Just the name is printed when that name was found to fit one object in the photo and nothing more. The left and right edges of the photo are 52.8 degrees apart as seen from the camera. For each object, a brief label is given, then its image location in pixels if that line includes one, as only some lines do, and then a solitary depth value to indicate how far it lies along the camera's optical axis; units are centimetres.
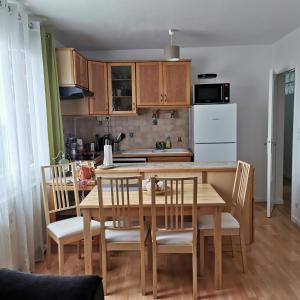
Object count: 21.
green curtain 331
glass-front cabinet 456
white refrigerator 431
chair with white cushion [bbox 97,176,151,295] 233
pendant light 386
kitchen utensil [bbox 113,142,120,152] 496
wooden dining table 239
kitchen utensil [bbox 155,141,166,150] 493
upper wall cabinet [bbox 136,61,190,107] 452
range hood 372
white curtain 244
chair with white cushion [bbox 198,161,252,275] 259
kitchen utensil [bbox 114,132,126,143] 499
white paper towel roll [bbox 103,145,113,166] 319
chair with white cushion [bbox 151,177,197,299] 229
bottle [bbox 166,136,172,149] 496
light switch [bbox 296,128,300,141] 386
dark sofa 134
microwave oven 438
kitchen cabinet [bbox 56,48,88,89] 363
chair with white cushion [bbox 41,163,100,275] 258
